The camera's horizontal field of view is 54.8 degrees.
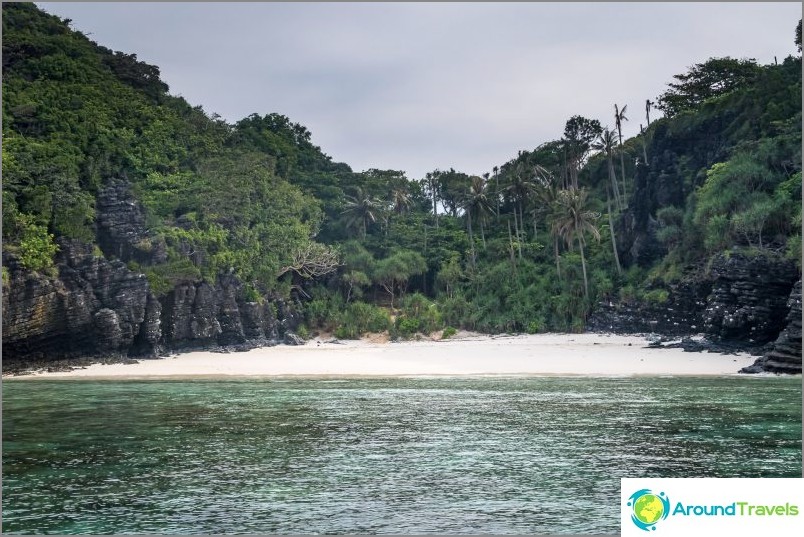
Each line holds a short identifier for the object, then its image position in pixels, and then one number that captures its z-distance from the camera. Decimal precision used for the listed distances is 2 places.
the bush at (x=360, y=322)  61.53
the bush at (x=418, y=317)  61.69
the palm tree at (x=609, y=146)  69.62
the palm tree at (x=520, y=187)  73.06
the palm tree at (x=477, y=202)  72.31
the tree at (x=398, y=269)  68.06
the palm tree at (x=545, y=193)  66.98
